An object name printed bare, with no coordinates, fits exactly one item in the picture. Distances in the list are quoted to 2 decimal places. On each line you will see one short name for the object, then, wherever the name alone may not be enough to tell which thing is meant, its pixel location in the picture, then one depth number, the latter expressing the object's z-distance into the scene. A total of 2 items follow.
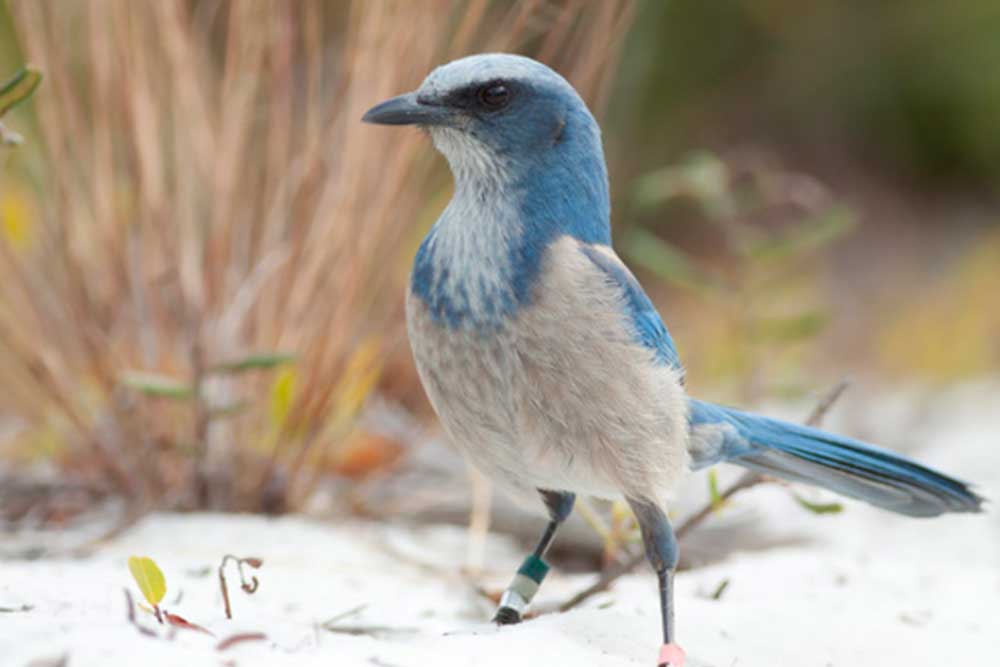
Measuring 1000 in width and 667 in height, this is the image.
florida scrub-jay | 4.28
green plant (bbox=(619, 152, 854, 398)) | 7.39
